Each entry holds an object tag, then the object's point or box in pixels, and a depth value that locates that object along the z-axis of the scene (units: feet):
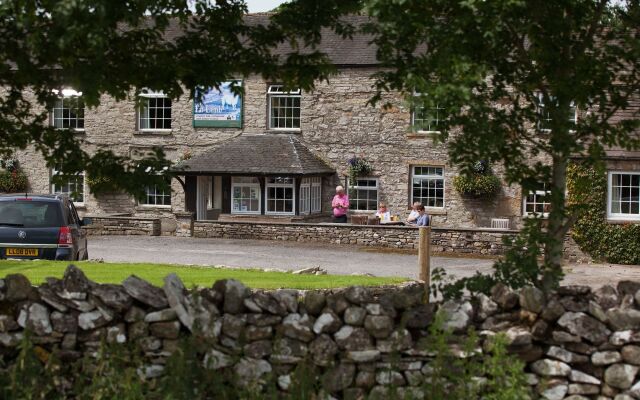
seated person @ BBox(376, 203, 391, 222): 100.94
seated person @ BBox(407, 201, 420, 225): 97.23
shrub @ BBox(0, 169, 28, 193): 121.57
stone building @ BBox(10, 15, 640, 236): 110.52
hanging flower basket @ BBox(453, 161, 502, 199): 106.01
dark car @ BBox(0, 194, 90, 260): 62.08
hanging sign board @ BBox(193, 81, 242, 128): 118.42
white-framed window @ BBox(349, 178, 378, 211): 113.39
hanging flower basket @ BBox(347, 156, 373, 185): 112.98
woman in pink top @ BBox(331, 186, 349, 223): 103.71
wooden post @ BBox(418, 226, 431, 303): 54.60
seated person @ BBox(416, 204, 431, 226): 92.63
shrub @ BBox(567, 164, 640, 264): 95.25
